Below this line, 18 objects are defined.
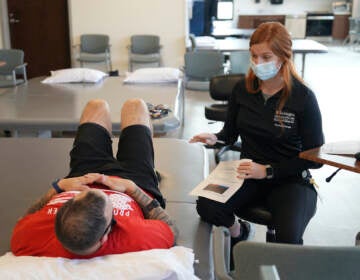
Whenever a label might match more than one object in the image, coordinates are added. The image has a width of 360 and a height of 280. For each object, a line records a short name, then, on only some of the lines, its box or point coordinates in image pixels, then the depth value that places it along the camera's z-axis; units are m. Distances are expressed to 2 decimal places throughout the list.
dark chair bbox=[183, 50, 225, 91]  4.85
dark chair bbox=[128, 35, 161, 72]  6.32
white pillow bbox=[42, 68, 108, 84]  4.72
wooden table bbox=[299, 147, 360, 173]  1.60
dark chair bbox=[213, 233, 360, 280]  1.06
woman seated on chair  1.85
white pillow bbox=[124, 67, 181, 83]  4.58
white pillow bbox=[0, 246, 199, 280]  1.34
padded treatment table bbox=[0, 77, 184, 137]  3.36
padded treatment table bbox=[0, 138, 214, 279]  1.79
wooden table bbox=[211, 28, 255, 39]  7.16
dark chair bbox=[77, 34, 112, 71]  6.37
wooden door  6.66
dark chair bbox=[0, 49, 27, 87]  5.08
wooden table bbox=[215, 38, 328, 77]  5.79
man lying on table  1.35
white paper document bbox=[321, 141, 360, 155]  1.74
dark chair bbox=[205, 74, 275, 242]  1.89
